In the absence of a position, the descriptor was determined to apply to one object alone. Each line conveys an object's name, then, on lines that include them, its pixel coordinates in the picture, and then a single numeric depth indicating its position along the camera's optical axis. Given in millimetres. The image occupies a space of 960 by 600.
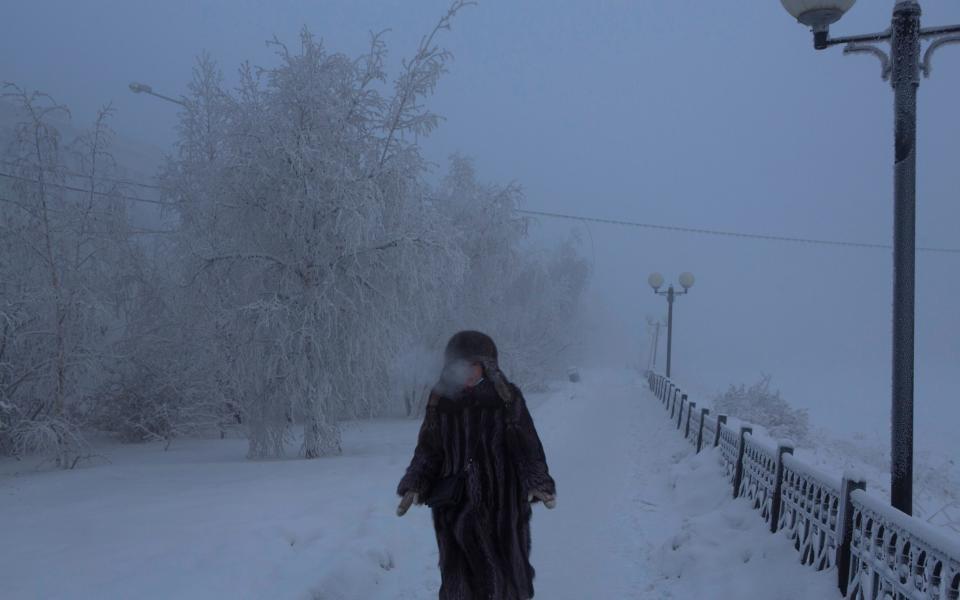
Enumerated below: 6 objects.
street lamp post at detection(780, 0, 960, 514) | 4469
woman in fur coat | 4102
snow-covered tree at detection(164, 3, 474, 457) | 12109
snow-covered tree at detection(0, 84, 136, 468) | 13125
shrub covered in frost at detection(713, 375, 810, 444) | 18909
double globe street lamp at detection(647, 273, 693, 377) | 26234
